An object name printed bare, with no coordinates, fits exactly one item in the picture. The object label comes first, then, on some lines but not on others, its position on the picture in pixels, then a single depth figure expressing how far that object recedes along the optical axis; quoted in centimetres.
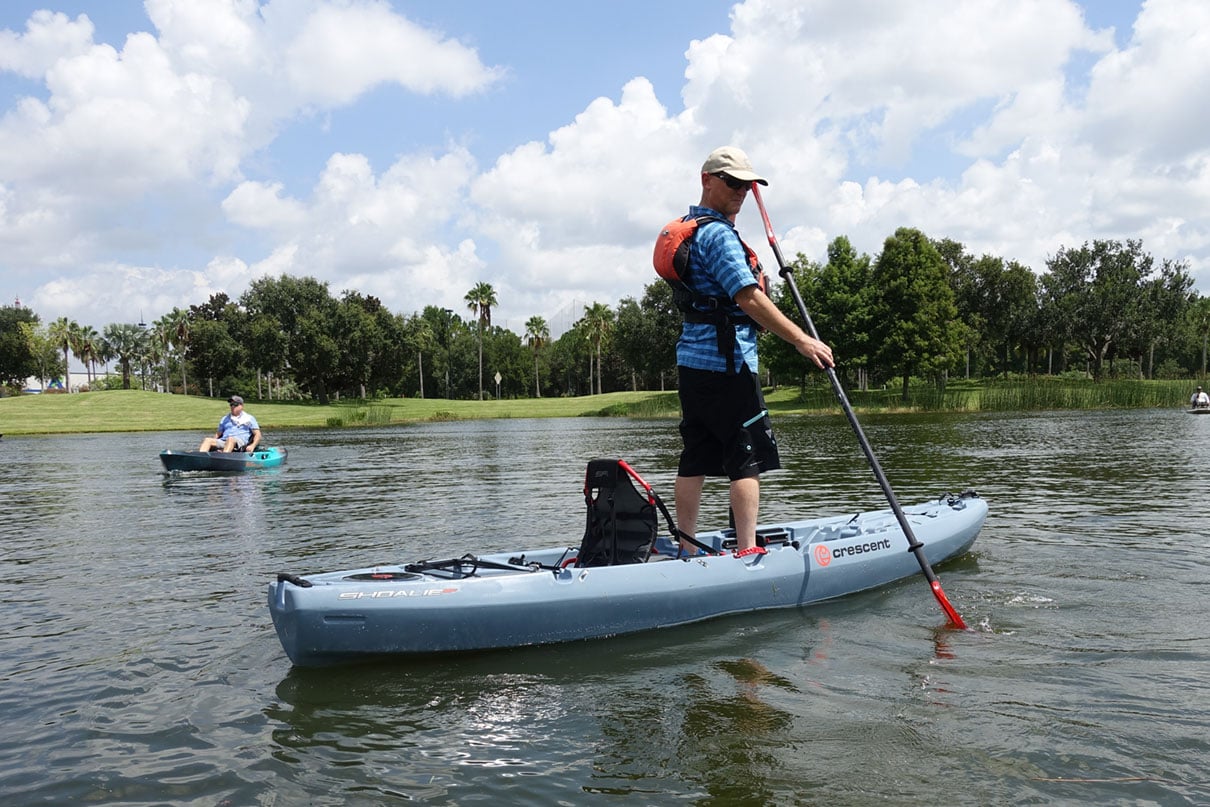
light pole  10129
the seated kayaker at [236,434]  2050
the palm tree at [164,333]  10456
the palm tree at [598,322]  9456
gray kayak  505
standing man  581
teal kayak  1966
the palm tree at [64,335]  10050
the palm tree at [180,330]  9012
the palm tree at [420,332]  7962
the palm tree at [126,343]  11431
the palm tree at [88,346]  10381
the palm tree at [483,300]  9250
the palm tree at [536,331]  9619
